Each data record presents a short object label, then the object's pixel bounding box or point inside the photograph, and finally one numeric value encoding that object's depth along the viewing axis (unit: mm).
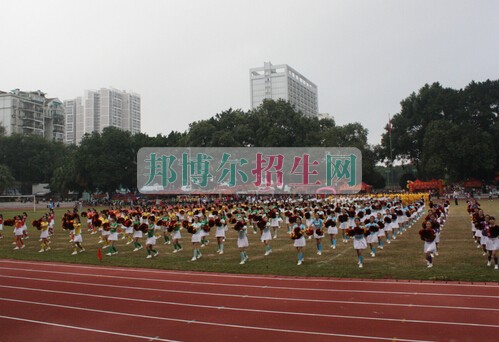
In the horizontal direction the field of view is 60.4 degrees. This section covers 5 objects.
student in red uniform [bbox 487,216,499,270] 12150
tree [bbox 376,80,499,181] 54969
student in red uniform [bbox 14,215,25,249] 20531
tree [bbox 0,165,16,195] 63062
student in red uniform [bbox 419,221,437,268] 12680
